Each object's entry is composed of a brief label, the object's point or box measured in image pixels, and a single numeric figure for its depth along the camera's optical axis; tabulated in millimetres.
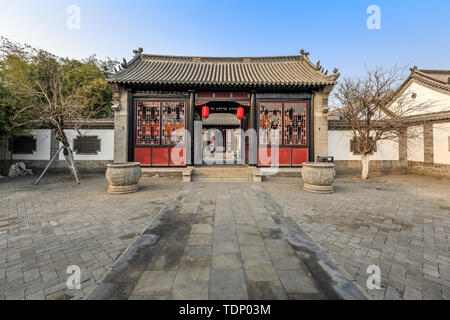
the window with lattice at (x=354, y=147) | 9758
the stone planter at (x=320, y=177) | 5820
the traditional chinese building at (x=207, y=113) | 8344
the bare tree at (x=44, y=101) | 7207
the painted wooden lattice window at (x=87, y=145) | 9750
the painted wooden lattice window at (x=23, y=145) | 9555
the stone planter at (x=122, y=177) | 5566
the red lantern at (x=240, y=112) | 8484
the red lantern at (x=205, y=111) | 8469
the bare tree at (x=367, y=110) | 7758
